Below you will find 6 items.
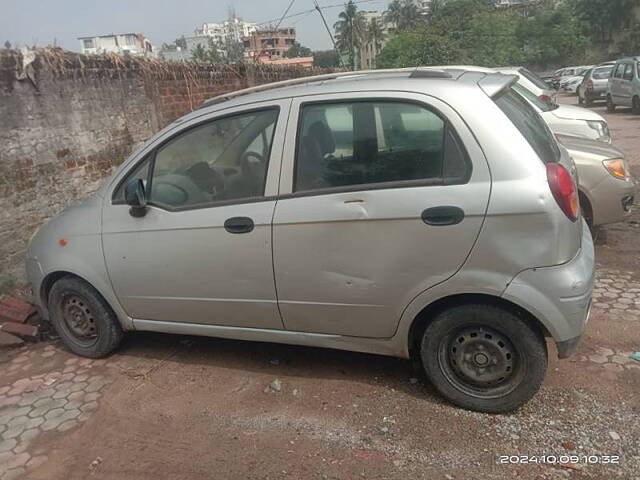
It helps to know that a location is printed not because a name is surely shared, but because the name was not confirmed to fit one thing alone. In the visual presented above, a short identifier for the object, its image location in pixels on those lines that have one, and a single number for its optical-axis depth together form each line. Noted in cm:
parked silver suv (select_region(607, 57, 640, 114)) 1639
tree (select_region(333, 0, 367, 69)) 5647
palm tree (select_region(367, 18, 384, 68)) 6681
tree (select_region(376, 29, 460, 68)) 2739
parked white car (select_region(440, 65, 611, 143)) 688
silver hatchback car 272
